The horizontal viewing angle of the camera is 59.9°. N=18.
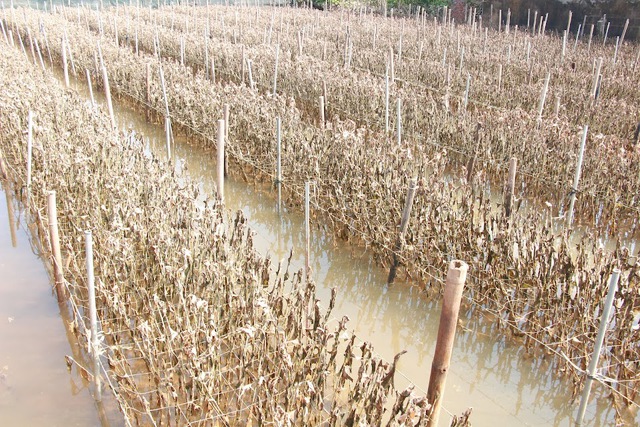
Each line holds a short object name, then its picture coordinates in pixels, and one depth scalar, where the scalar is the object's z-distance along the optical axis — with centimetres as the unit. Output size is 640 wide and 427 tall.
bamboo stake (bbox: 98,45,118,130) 698
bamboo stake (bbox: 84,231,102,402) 289
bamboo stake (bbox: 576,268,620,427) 253
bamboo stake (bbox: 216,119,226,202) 517
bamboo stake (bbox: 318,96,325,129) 661
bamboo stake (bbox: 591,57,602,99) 784
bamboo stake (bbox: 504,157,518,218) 402
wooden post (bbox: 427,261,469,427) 242
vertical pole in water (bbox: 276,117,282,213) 525
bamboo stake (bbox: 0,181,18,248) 520
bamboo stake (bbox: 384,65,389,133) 659
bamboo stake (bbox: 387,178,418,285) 373
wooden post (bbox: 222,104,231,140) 611
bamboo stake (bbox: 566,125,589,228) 474
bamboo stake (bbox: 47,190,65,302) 354
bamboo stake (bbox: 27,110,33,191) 498
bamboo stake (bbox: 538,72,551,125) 643
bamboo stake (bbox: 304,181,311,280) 394
